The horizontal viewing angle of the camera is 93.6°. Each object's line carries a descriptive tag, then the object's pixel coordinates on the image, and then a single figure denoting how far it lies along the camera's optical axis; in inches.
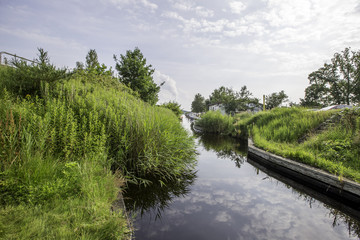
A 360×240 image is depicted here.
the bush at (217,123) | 712.3
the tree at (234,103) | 1079.7
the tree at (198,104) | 3444.9
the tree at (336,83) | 1374.3
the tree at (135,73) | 837.8
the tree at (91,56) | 1434.1
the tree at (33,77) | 207.3
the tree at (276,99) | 1945.1
